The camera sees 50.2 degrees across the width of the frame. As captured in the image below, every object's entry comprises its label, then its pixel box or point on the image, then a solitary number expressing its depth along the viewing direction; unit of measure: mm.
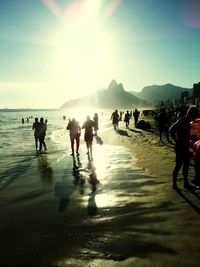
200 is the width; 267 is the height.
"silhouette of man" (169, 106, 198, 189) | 5488
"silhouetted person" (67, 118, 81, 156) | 11077
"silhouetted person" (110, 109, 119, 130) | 23696
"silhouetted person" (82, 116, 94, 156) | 10276
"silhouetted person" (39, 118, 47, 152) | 13543
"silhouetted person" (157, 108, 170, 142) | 14271
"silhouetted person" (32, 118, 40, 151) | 13552
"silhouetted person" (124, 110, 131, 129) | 25232
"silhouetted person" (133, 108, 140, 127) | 24367
